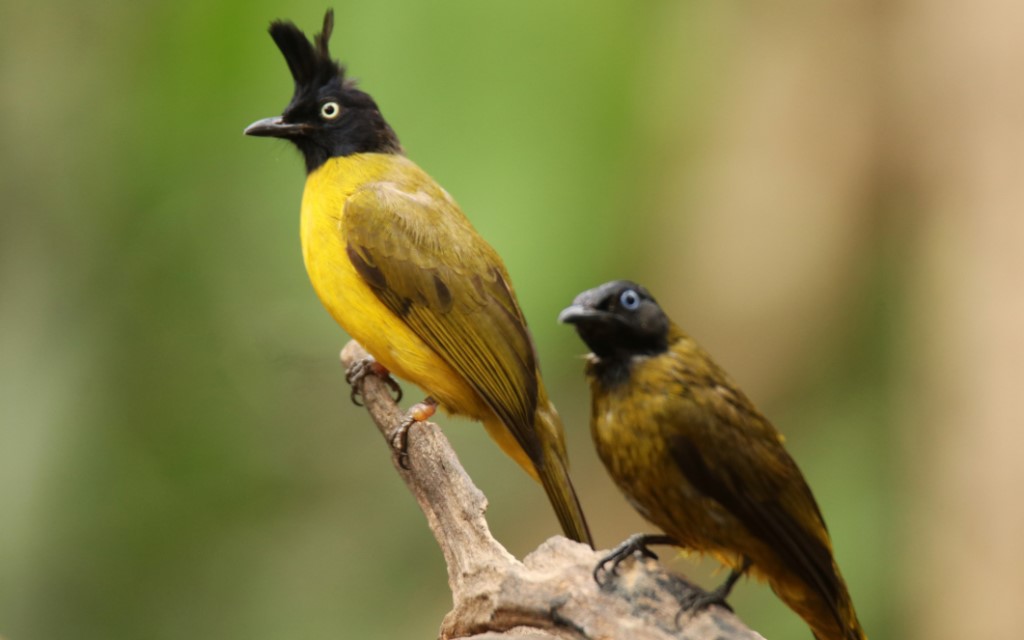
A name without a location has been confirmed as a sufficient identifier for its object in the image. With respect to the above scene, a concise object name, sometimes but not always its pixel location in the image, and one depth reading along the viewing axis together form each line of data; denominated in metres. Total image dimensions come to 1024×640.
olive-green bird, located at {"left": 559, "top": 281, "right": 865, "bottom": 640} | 4.27
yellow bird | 4.97
